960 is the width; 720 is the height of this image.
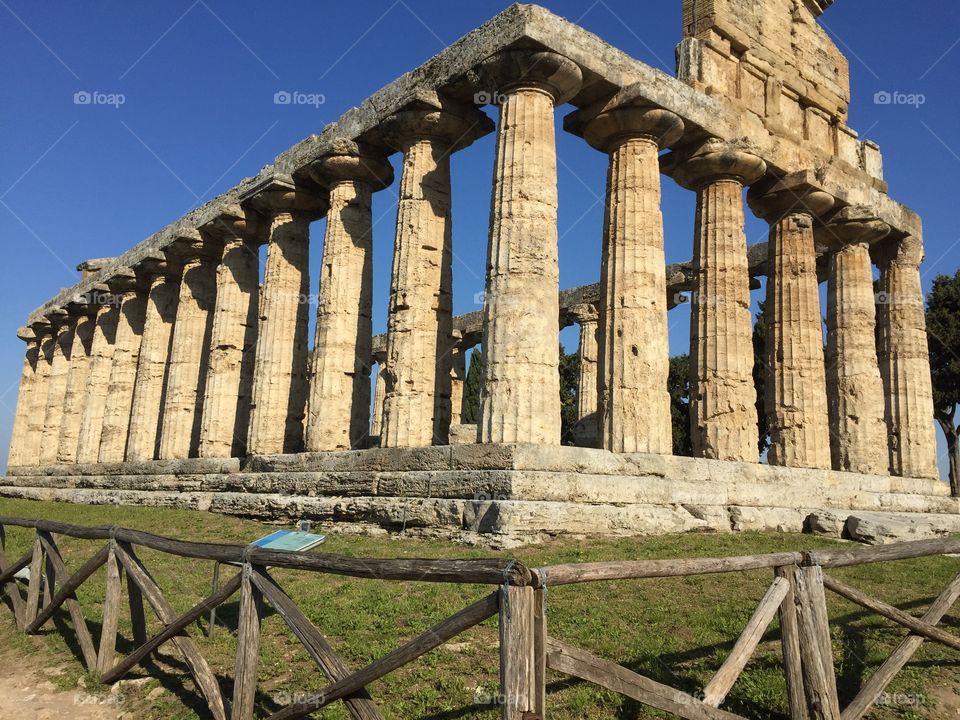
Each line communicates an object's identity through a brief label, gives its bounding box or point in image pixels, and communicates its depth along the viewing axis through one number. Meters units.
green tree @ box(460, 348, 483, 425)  40.00
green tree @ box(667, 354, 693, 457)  37.78
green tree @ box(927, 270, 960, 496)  32.41
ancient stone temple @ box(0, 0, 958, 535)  13.74
